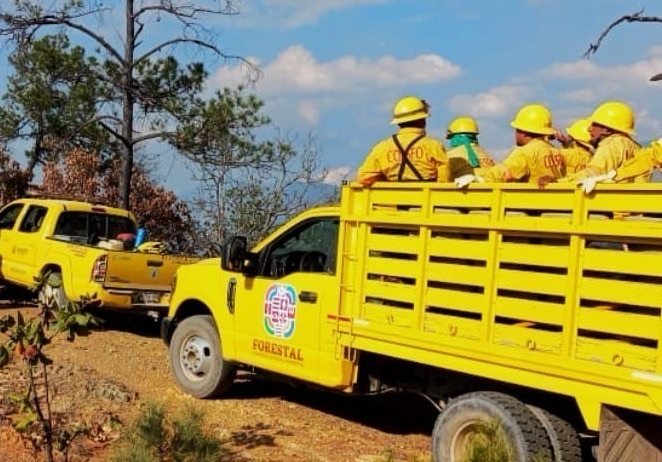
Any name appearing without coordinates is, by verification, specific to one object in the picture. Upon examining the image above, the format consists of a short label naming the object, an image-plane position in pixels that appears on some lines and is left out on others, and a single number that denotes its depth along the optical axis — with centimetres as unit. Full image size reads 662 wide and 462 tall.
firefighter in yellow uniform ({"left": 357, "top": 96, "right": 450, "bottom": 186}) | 670
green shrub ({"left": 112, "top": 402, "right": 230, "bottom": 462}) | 527
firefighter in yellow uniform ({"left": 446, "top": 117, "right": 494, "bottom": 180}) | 709
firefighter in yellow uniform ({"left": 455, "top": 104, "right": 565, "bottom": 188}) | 621
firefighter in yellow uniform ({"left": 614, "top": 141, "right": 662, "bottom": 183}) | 569
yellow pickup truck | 1129
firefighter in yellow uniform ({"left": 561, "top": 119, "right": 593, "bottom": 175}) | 659
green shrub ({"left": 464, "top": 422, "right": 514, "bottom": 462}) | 462
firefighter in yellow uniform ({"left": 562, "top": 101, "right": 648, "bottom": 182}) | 577
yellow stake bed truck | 493
